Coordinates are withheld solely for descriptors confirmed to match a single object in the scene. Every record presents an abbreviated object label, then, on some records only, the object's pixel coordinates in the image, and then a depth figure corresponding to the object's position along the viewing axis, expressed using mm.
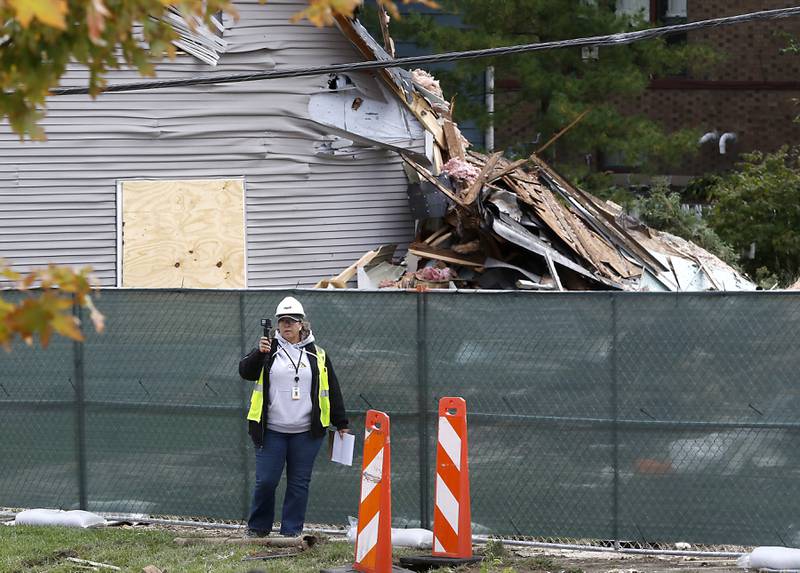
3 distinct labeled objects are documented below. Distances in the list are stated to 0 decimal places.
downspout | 48031
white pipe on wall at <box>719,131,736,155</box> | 57750
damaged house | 31375
